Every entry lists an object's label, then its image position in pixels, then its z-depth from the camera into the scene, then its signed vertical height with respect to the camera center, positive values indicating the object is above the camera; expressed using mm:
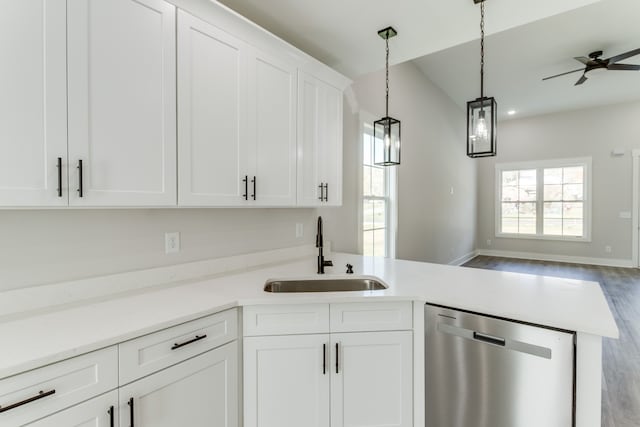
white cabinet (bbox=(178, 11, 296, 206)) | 1522 +508
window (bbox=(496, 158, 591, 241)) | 6832 +272
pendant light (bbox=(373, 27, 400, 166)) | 2256 +550
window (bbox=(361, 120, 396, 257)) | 3375 +85
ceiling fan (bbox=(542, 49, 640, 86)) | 3879 +1907
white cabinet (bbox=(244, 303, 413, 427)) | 1485 -828
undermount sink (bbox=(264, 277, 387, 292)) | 1935 -475
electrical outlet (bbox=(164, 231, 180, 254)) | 1744 -179
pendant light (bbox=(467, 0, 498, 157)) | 1749 +486
